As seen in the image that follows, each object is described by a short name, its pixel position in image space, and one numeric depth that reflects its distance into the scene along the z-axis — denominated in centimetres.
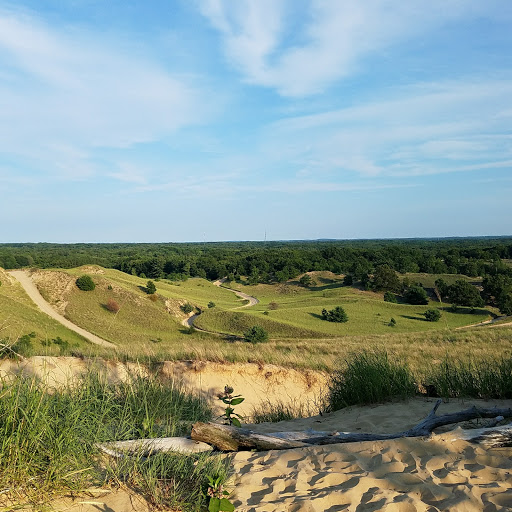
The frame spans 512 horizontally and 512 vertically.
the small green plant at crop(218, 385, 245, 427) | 544
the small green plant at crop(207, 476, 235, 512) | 326
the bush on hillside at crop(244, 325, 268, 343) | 4209
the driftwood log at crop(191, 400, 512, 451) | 449
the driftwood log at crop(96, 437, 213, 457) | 398
